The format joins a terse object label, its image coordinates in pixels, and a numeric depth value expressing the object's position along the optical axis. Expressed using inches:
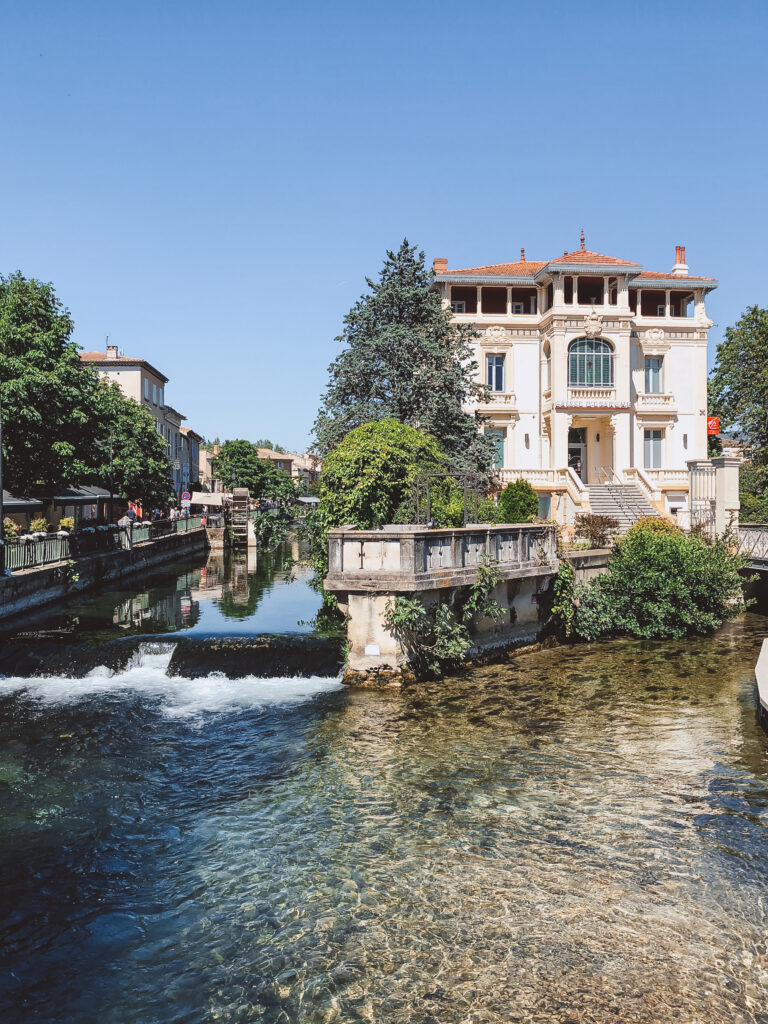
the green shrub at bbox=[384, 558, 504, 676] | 544.7
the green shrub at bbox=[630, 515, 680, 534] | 857.3
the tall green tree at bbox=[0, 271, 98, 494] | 1069.1
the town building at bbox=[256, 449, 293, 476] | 5900.6
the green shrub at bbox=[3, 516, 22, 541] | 918.0
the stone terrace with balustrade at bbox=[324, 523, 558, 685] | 544.7
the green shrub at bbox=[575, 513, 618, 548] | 903.7
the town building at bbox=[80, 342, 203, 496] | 2578.7
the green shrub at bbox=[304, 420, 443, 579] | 776.9
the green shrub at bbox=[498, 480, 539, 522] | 1019.9
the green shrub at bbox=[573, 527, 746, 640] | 745.6
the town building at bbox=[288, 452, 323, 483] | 6336.6
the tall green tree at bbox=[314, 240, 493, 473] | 1147.9
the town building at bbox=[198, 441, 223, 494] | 4788.4
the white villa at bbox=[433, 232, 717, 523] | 1419.8
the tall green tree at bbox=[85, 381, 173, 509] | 1518.2
